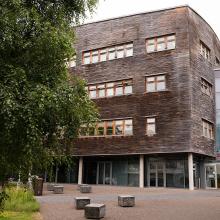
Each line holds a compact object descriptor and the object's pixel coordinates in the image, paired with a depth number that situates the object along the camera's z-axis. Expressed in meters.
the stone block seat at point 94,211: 8.90
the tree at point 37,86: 5.69
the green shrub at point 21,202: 10.36
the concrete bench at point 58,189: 16.39
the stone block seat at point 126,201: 11.22
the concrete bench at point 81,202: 10.70
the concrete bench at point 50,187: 18.06
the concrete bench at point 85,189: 16.92
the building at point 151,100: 22.04
